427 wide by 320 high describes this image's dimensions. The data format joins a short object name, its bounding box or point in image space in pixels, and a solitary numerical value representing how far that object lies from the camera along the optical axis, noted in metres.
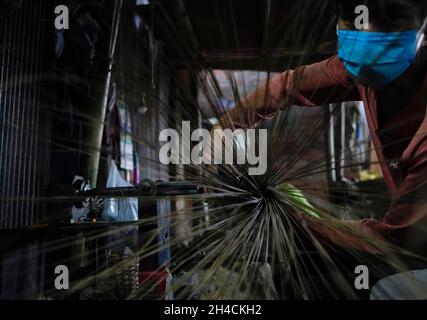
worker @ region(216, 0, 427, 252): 0.84
